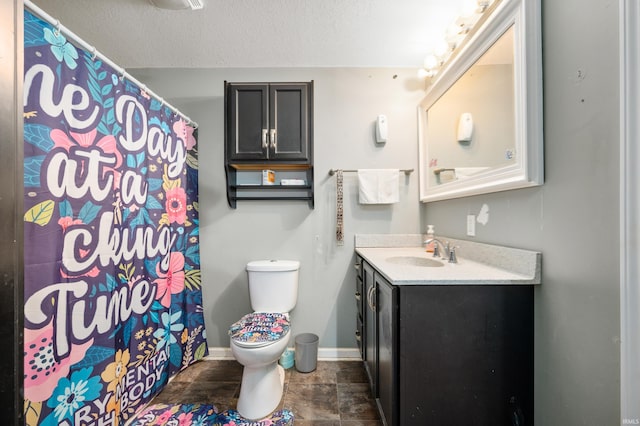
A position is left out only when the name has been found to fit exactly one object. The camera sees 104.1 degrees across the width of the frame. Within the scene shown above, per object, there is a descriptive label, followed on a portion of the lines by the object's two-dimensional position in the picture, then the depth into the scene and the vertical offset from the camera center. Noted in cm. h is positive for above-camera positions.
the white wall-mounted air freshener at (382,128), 190 +64
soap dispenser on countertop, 172 -21
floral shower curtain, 89 -11
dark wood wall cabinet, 174 +62
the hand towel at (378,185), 187 +20
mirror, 95 +49
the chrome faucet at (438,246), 154 -22
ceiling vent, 138 +117
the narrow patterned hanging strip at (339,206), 190 +5
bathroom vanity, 94 -52
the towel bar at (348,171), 193 +32
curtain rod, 86 +70
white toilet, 132 -69
